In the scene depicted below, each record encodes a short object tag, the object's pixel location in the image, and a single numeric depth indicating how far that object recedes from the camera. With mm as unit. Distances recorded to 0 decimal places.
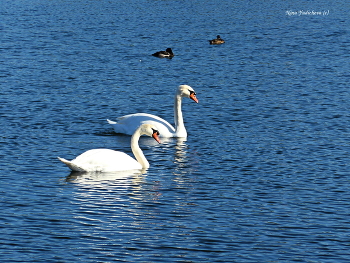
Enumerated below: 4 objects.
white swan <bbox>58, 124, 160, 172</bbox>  19531
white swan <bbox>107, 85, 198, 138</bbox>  24719
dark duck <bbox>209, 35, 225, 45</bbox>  48406
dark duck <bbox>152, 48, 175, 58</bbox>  43531
